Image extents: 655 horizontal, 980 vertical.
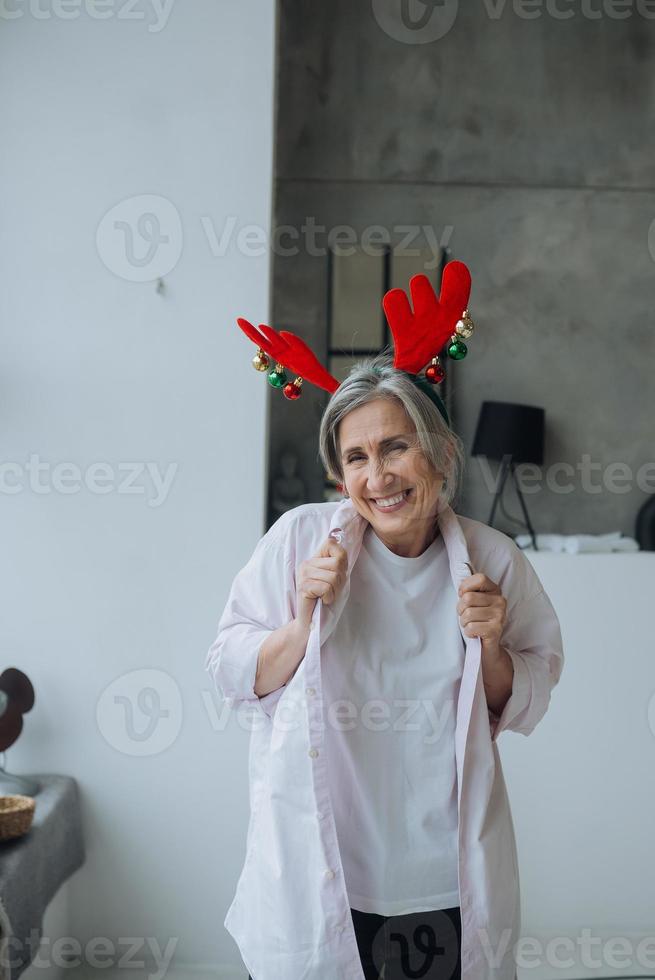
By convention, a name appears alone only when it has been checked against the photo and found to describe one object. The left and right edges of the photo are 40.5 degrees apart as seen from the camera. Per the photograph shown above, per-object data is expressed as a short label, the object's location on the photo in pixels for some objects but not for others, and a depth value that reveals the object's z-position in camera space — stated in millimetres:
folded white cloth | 3547
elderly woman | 1571
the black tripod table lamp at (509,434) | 3914
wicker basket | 2529
